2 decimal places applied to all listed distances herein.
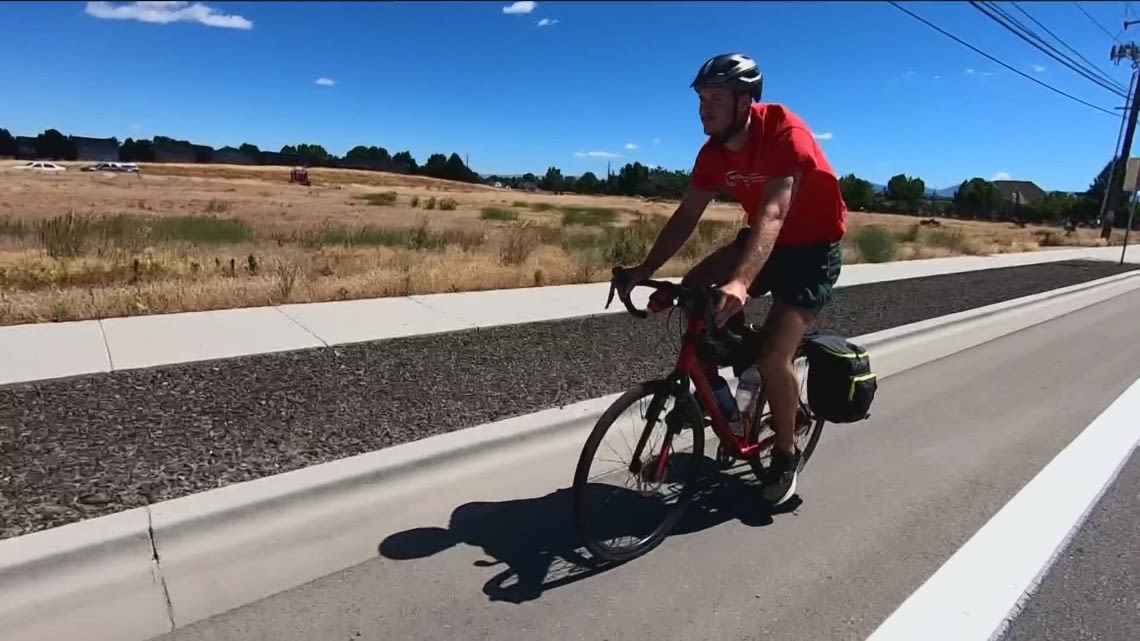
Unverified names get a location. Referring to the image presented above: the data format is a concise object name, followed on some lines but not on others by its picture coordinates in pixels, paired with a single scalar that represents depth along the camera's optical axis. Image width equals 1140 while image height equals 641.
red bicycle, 3.17
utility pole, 39.38
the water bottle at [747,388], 3.81
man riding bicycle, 3.16
